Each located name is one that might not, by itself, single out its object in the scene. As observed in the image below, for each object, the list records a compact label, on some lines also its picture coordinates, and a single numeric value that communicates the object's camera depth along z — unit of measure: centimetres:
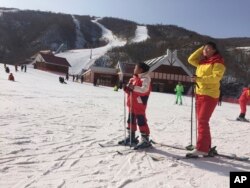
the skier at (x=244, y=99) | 787
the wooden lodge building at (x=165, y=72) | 3496
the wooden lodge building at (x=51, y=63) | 4255
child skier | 347
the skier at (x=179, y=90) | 1275
